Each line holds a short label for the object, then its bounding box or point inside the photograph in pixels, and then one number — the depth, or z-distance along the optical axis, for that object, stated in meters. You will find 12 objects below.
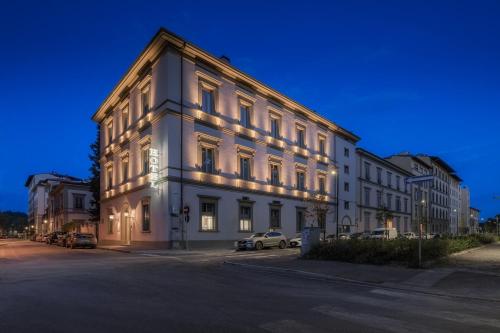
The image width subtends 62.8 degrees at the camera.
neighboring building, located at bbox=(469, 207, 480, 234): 135.55
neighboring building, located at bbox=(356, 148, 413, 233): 60.59
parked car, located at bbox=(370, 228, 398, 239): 37.44
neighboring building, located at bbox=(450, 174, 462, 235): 105.38
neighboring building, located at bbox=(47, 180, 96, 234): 69.94
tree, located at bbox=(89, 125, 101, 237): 54.50
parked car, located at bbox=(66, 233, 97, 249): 36.97
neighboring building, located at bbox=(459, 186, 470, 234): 117.38
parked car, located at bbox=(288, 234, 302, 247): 35.38
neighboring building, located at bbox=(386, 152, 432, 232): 76.88
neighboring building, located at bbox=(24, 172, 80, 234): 95.25
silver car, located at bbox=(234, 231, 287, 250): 30.58
